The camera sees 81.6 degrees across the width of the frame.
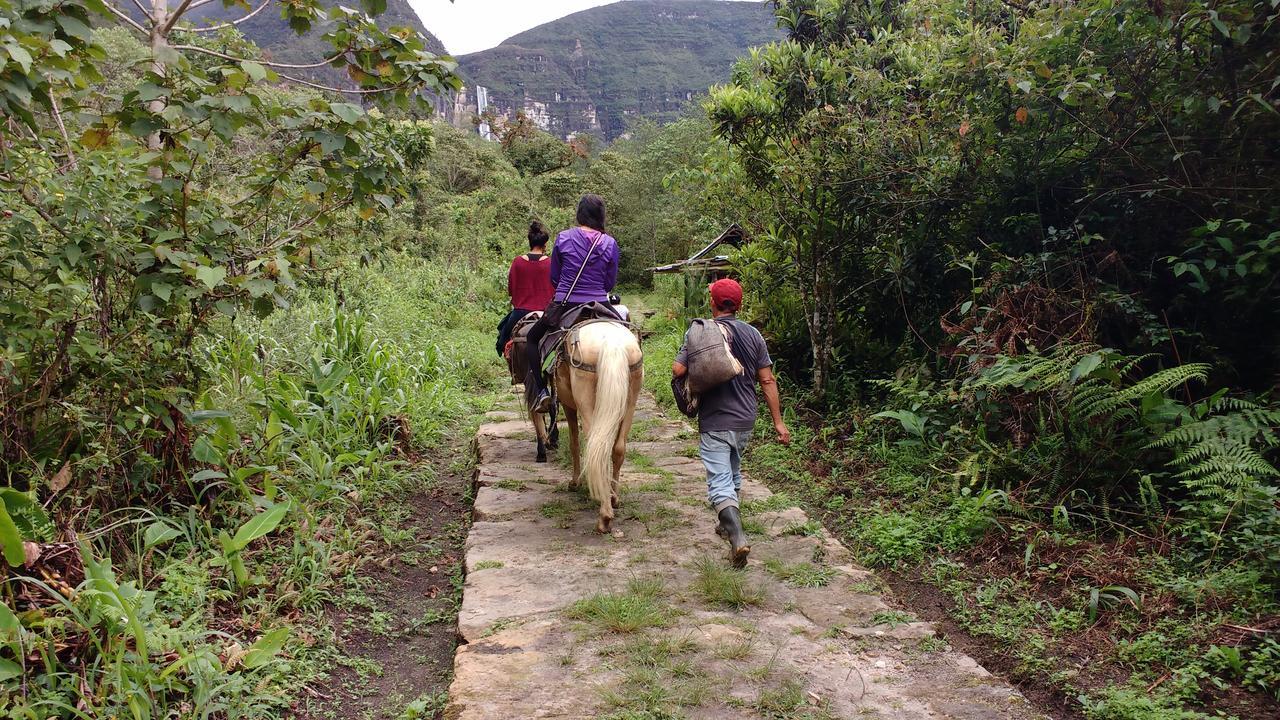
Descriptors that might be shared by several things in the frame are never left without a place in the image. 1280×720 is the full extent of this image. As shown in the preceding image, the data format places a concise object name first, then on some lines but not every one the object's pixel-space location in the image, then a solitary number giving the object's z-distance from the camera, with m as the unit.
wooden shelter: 9.57
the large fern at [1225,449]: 3.57
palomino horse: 4.48
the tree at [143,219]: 3.04
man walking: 4.34
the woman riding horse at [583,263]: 5.09
